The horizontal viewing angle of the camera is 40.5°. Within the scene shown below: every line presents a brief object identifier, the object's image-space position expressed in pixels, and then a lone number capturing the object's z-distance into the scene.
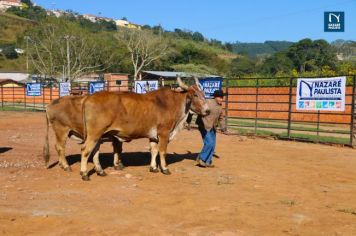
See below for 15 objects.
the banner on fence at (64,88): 28.84
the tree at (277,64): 69.90
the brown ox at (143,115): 8.75
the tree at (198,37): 143.60
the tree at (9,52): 112.75
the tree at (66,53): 63.12
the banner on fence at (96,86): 26.23
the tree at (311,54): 61.47
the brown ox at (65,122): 9.52
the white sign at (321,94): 14.41
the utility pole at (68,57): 57.05
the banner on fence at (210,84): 18.33
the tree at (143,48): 70.38
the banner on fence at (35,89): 31.97
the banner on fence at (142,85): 20.89
